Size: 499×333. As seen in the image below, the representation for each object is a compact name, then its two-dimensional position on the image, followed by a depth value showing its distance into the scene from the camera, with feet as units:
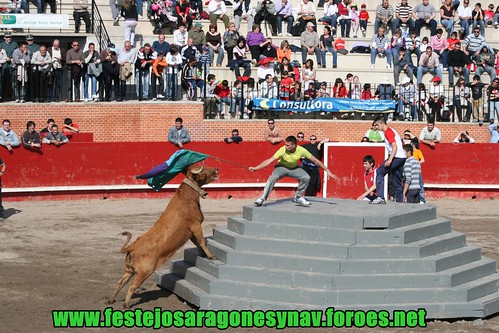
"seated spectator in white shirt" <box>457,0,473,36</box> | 102.17
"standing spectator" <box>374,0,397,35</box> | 100.17
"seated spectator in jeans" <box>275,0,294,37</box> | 99.76
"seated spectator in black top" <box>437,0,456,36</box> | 101.96
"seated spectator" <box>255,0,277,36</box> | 98.84
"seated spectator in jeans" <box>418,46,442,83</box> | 95.32
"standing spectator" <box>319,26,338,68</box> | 97.55
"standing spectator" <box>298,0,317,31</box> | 99.49
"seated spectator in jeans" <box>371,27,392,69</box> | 98.07
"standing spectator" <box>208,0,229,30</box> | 97.49
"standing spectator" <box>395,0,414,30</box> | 100.97
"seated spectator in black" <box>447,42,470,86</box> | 95.50
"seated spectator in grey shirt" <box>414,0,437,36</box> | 100.94
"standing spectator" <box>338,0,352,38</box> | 100.48
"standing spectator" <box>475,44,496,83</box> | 95.66
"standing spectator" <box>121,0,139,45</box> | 94.58
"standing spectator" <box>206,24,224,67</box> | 94.22
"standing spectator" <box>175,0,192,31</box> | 96.27
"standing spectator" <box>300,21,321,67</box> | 96.63
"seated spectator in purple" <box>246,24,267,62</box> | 94.79
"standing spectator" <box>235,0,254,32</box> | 99.19
